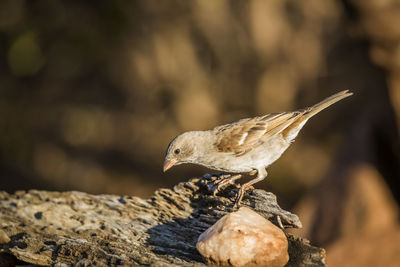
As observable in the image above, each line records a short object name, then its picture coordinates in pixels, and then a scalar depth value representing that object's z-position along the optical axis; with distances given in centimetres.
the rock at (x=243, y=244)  641
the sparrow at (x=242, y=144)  902
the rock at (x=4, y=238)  779
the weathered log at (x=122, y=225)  704
